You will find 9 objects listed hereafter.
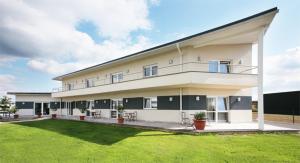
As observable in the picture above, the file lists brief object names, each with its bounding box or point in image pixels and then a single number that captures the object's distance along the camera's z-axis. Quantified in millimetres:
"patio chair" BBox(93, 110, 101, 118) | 19444
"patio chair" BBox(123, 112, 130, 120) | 15812
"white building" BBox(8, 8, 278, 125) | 10999
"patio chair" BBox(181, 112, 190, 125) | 12173
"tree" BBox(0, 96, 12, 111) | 24455
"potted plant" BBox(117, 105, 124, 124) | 13438
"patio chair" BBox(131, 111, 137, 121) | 15392
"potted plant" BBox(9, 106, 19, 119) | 23278
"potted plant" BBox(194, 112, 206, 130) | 9518
